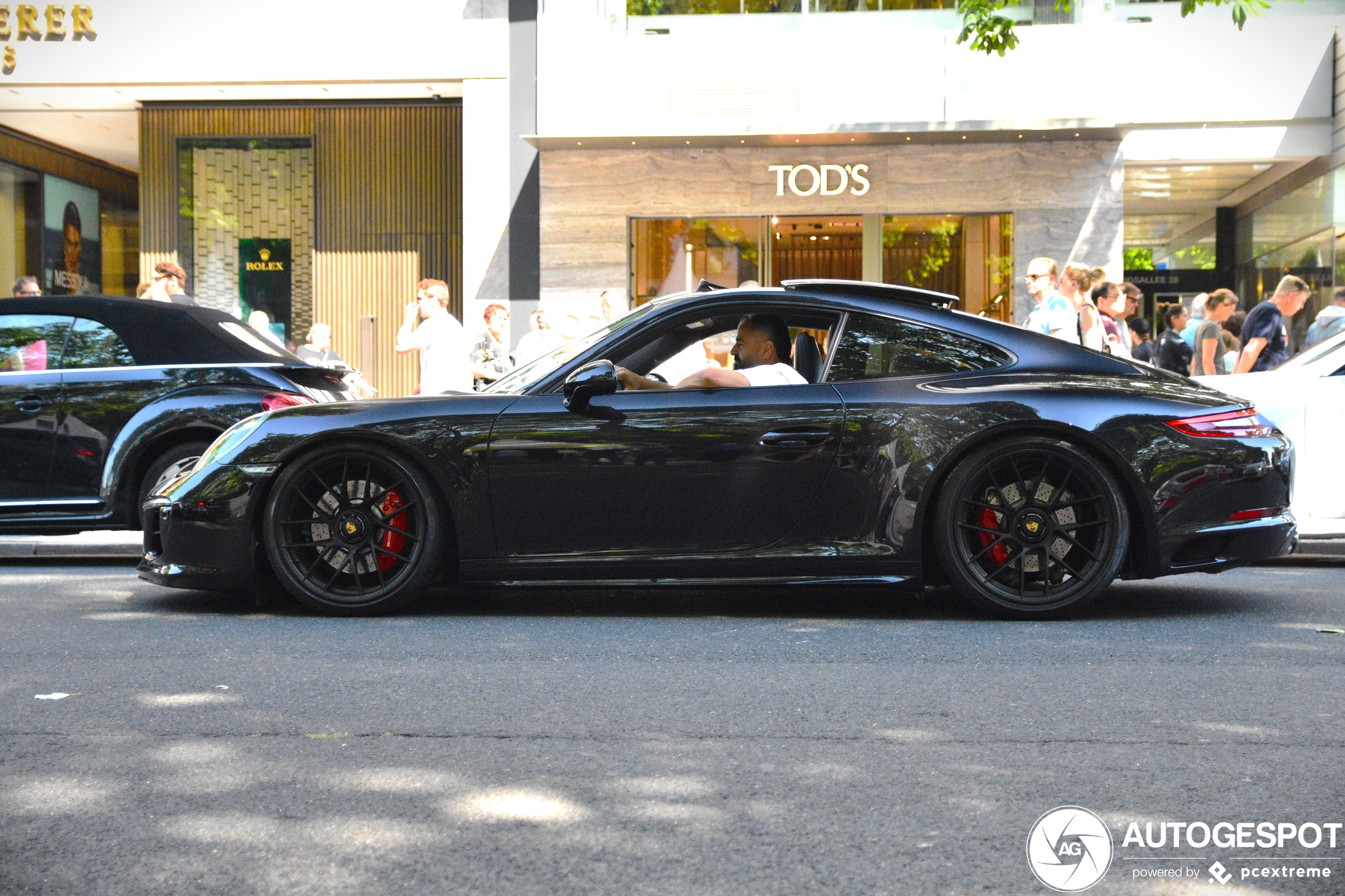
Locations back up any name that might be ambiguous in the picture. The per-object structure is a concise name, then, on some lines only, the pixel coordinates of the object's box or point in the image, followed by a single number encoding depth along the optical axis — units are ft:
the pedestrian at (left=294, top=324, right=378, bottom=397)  46.50
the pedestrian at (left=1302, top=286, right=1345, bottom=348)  35.26
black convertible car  25.22
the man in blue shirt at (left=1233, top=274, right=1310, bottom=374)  34.19
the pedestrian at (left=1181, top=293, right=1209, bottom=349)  44.16
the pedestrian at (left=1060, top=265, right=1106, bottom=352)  32.60
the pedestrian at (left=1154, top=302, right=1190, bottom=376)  39.63
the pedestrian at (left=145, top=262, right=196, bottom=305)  36.24
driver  19.43
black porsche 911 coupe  17.99
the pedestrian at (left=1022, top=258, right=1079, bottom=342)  32.30
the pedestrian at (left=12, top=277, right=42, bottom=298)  42.76
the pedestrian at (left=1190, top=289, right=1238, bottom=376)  36.70
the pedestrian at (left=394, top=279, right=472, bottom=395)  37.45
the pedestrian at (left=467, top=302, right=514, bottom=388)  37.29
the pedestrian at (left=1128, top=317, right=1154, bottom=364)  49.26
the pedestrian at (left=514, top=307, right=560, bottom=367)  39.93
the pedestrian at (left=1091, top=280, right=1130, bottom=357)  35.37
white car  29.09
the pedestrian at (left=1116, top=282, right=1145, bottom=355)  37.65
